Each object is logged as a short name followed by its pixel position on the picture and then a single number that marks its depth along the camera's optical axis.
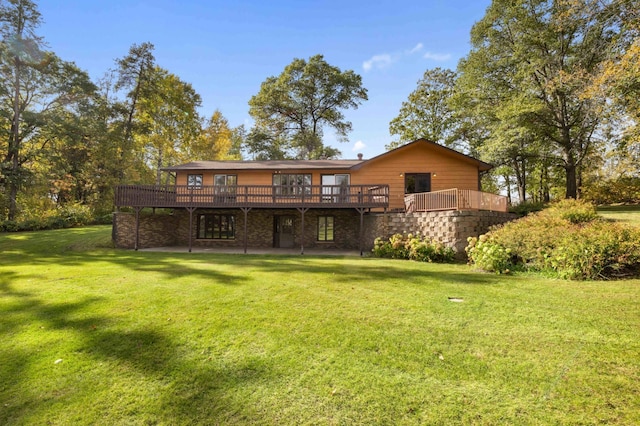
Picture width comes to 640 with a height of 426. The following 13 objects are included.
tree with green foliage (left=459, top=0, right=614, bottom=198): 17.59
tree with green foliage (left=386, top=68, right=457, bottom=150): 28.06
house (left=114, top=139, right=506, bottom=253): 15.61
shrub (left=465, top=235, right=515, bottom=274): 8.88
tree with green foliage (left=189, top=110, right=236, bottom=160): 32.03
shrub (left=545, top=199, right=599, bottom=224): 10.39
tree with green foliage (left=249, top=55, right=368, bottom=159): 31.12
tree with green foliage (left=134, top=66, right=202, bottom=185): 28.95
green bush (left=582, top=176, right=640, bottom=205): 20.28
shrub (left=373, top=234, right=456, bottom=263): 11.53
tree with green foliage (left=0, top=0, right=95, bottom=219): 19.94
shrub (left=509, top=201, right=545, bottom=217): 16.73
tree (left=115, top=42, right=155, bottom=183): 27.25
